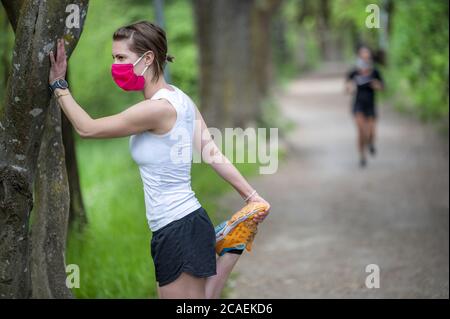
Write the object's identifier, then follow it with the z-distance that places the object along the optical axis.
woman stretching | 6.77
